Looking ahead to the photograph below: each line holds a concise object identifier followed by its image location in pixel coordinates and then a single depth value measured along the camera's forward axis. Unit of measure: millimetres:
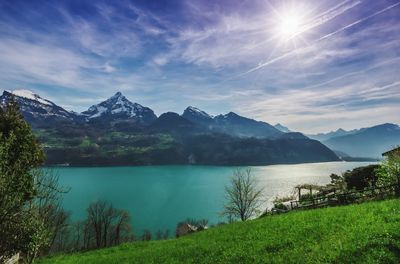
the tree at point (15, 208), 16859
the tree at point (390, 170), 36188
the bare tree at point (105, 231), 93500
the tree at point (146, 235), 94394
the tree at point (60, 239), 81912
